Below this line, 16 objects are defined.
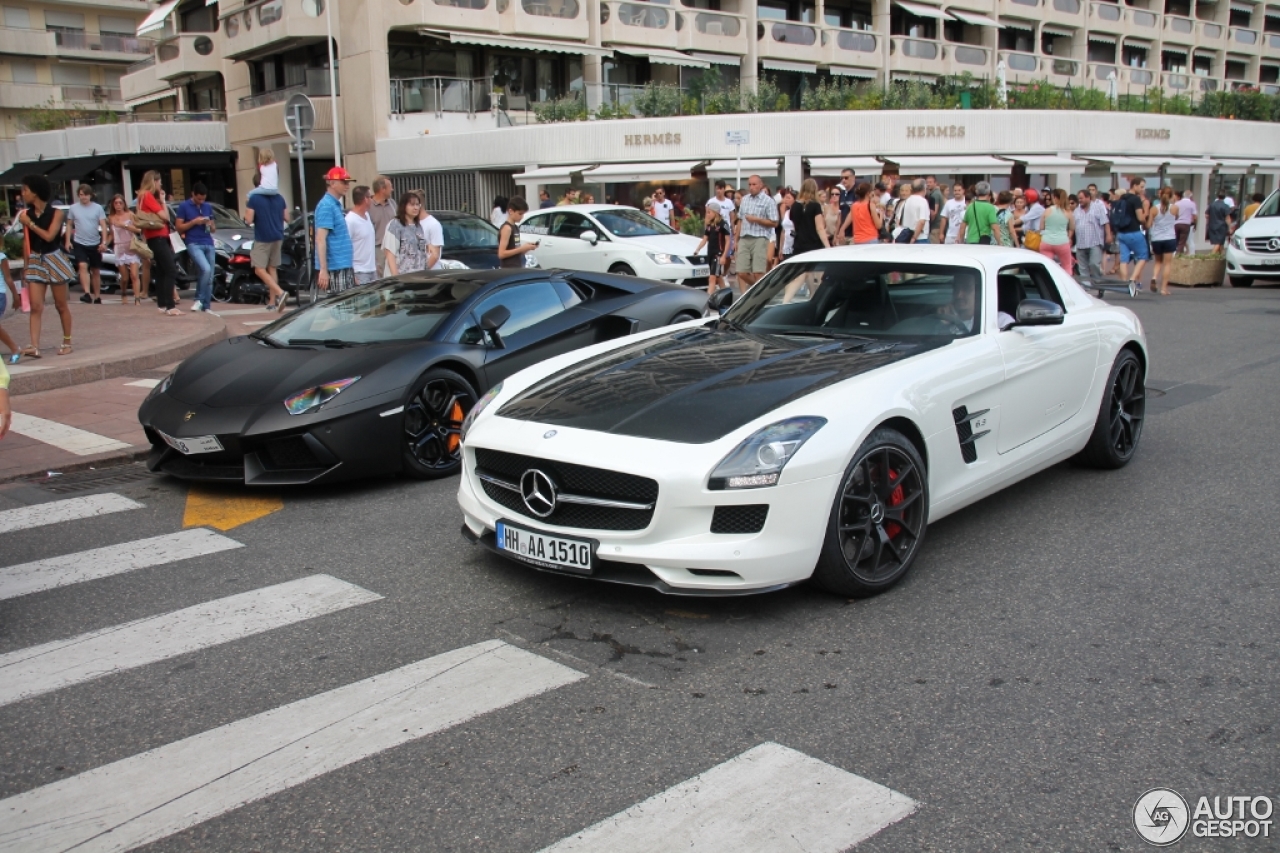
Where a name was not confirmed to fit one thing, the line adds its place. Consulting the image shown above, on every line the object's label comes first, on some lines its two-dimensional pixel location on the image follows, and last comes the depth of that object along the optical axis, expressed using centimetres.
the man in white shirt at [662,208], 2289
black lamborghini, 644
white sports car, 436
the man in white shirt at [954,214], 1744
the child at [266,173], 1601
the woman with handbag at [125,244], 1733
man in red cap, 1092
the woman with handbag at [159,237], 1516
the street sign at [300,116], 1575
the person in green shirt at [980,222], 1556
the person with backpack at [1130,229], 1855
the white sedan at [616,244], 1753
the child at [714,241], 1694
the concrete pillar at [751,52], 4006
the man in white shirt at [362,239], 1147
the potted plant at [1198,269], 2119
